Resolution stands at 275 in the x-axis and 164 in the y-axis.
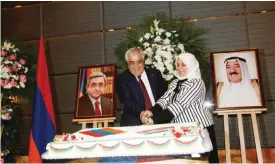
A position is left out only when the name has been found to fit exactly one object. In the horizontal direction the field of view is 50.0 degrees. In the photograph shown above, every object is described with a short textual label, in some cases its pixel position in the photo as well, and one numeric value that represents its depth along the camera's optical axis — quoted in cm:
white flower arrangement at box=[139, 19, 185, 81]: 328
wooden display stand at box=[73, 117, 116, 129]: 354
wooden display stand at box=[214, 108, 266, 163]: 308
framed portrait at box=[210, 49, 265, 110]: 319
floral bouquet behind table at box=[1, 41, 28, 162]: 375
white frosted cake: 203
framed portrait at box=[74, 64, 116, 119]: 357
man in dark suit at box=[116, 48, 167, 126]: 313
